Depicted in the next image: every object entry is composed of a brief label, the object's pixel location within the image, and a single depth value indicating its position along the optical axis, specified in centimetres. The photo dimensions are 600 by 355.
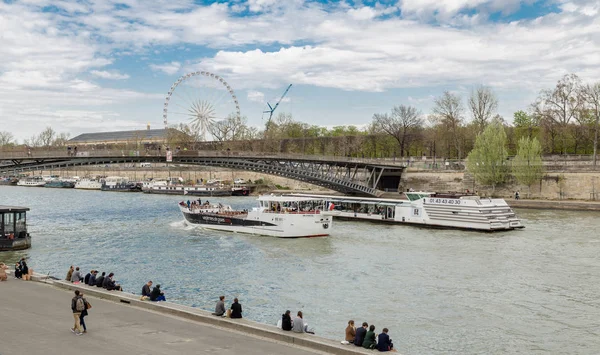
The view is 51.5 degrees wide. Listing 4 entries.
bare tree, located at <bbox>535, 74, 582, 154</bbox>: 8869
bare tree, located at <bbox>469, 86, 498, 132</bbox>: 9562
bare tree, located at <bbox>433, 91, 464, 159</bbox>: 9881
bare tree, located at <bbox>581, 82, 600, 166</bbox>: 8444
